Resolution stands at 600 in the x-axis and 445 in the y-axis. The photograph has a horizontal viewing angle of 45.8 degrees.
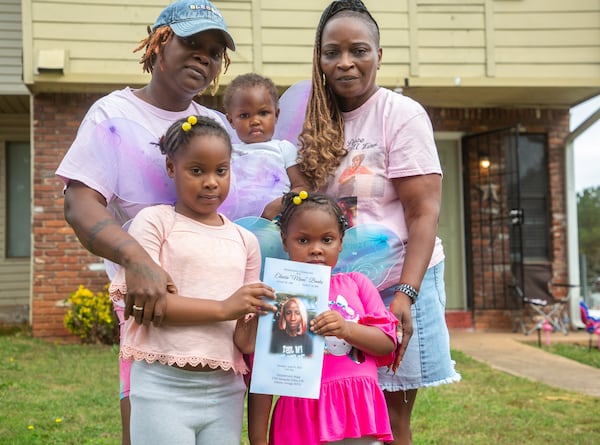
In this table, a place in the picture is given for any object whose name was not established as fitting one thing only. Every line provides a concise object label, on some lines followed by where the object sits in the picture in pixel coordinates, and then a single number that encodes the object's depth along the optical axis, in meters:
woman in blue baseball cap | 1.97
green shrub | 7.93
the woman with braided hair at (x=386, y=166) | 2.31
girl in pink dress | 2.14
